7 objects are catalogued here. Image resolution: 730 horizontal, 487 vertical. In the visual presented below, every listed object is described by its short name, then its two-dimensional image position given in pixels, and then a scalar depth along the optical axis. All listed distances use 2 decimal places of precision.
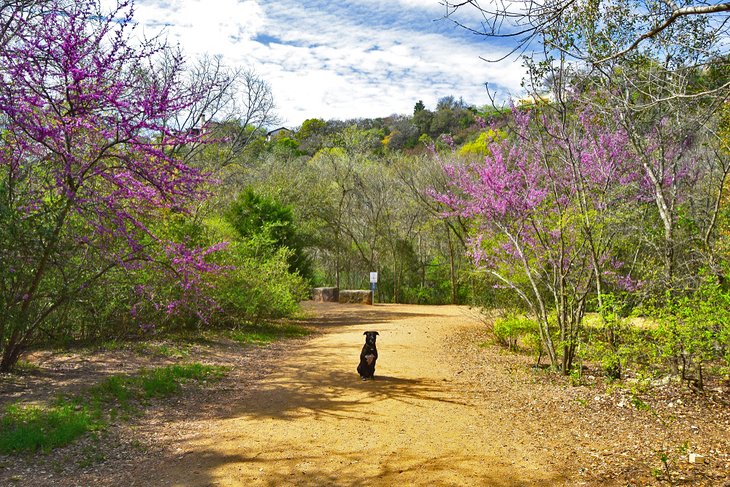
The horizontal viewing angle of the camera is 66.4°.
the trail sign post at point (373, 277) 22.58
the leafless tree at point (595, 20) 4.59
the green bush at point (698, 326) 5.95
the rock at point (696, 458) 5.10
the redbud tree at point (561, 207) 8.71
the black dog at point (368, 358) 8.04
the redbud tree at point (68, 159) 6.38
